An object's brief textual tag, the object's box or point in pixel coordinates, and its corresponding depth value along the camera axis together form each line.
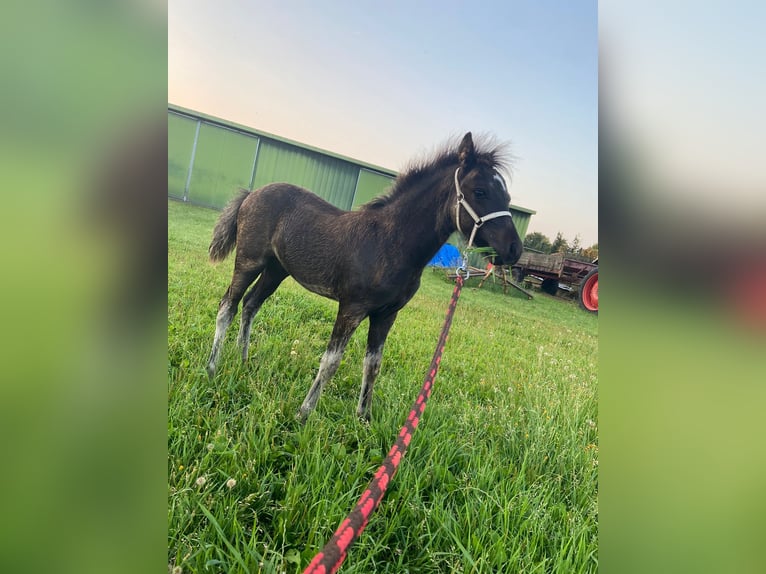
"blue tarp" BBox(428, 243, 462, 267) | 3.69
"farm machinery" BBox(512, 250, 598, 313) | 8.66
